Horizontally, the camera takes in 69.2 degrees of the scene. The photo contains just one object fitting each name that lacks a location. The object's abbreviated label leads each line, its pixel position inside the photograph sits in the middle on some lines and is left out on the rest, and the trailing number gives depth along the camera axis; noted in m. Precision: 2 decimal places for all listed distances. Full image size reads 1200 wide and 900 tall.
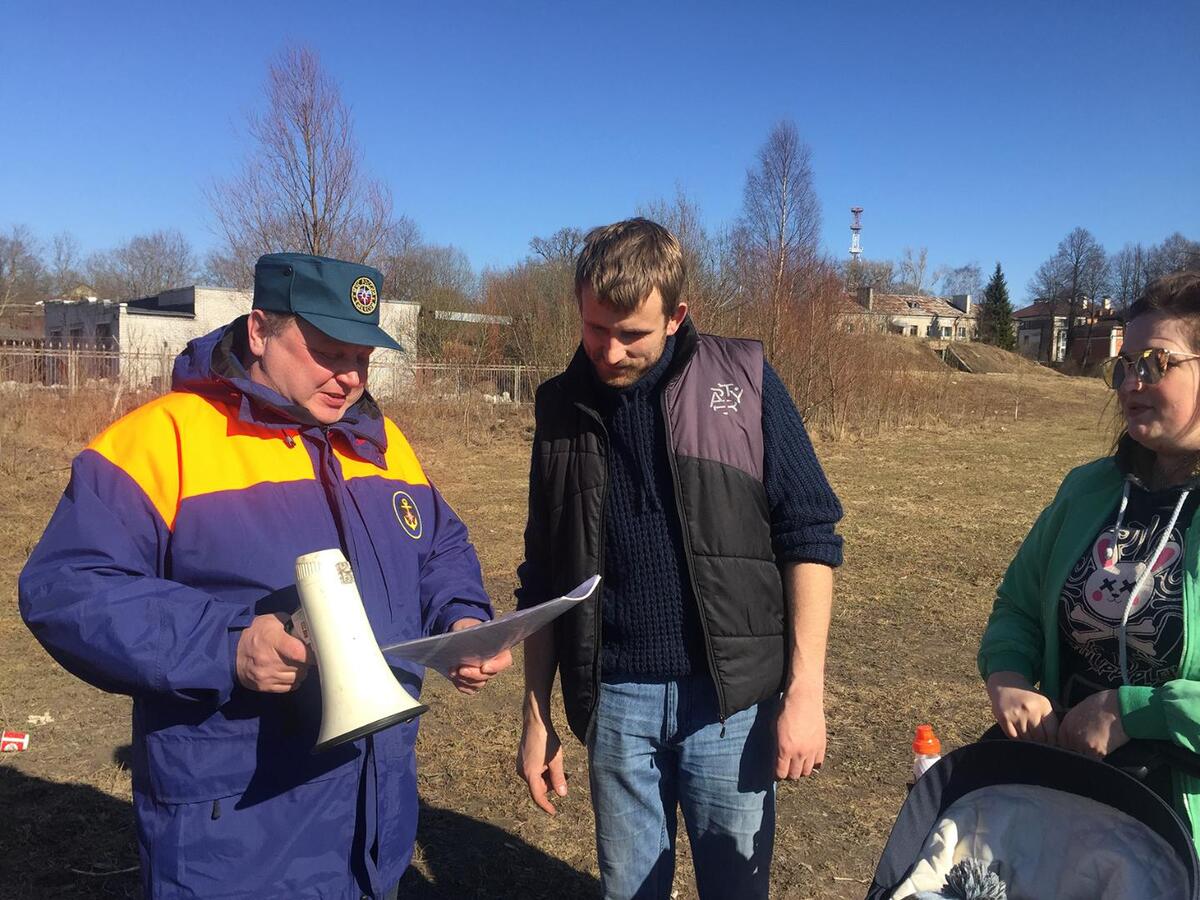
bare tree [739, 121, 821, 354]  19.09
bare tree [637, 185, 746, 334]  18.58
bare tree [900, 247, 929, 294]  73.00
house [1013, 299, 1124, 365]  54.94
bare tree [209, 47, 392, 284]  17.47
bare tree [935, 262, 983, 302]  89.75
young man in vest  2.02
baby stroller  1.50
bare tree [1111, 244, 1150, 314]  63.14
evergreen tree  63.31
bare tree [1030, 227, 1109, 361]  69.56
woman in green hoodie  1.60
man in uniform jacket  1.65
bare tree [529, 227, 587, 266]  36.34
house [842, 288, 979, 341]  77.78
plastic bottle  2.97
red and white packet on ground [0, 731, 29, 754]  4.27
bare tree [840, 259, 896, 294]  60.19
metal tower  75.41
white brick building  16.08
